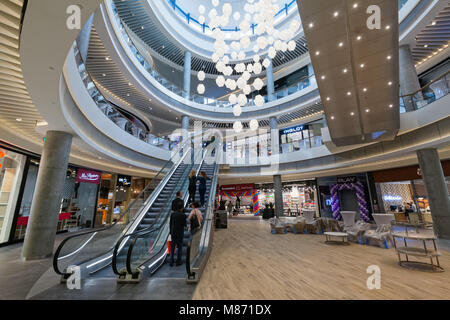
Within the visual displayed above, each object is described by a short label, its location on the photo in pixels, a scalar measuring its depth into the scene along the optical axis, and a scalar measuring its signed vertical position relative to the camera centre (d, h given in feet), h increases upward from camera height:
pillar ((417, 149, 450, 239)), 24.12 +1.09
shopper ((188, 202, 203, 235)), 15.99 -1.38
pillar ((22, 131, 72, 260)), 17.39 +0.55
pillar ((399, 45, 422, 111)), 27.91 +17.92
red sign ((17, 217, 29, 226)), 24.70 -2.22
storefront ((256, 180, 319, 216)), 55.47 +1.66
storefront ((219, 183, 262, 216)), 65.16 +1.51
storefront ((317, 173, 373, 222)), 45.37 +1.23
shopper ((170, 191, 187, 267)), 14.58 -1.75
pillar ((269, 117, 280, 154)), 48.31 +16.91
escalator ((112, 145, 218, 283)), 12.20 -3.86
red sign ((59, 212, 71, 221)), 32.19 -2.11
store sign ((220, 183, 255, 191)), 63.53 +4.72
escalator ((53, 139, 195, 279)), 12.71 -2.40
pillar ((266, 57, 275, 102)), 57.93 +35.60
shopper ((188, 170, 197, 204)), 23.55 +2.05
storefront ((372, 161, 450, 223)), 37.73 +1.80
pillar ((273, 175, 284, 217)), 47.62 +1.25
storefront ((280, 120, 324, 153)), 41.83 +16.12
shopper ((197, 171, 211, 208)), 24.94 +1.71
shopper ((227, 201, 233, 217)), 64.50 -2.08
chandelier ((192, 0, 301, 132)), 23.36 +20.17
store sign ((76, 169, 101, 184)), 34.63 +4.84
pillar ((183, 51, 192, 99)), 51.44 +34.68
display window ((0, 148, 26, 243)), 23.25 +1.92
